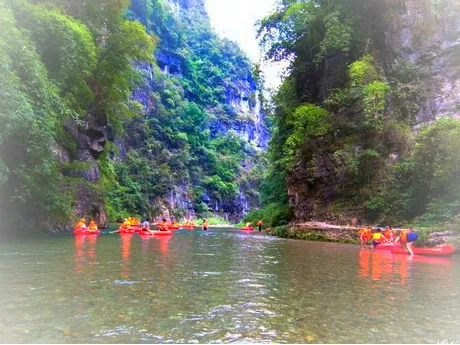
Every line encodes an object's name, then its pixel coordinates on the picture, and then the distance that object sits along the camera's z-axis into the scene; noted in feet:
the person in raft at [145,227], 75.00
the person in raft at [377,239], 50.08
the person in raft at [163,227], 78.84
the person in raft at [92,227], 64.90
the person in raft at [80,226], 61.51
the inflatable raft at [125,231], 76.58
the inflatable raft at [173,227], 107.59
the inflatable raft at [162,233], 73.15
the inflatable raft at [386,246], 48.85
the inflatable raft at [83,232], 60.59
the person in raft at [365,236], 54.41
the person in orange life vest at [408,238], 45.03
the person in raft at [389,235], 50.81
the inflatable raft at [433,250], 43.34
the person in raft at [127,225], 80.05
